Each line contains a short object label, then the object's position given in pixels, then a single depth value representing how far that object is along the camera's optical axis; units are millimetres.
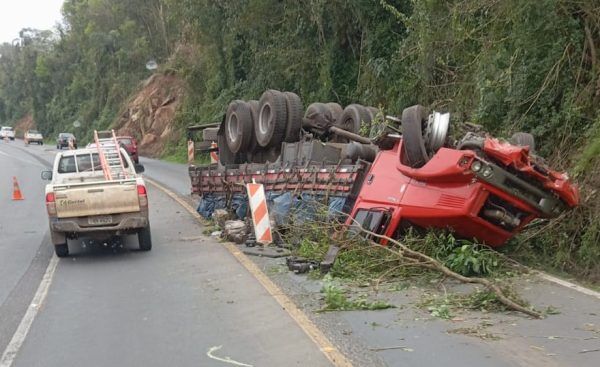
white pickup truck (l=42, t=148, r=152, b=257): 10531
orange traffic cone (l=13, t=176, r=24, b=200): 21067
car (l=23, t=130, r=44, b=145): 70500
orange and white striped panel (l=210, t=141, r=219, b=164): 16844
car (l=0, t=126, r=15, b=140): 81188
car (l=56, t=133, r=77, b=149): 54594
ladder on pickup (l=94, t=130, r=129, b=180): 12664
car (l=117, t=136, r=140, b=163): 34438
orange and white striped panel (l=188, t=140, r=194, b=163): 29355
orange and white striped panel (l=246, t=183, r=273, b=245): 10945
